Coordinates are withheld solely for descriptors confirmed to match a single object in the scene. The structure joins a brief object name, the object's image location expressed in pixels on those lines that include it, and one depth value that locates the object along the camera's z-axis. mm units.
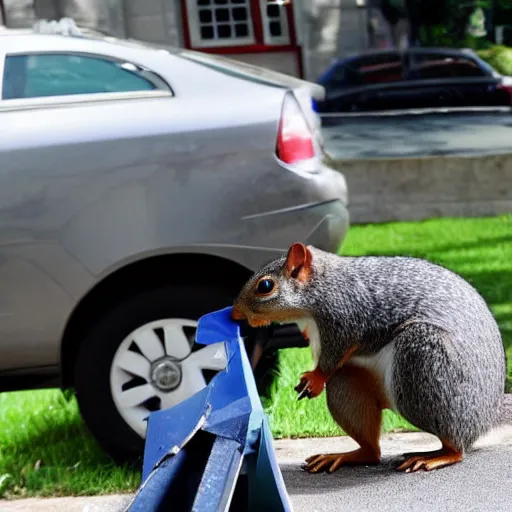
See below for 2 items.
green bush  9898
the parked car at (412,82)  9867
